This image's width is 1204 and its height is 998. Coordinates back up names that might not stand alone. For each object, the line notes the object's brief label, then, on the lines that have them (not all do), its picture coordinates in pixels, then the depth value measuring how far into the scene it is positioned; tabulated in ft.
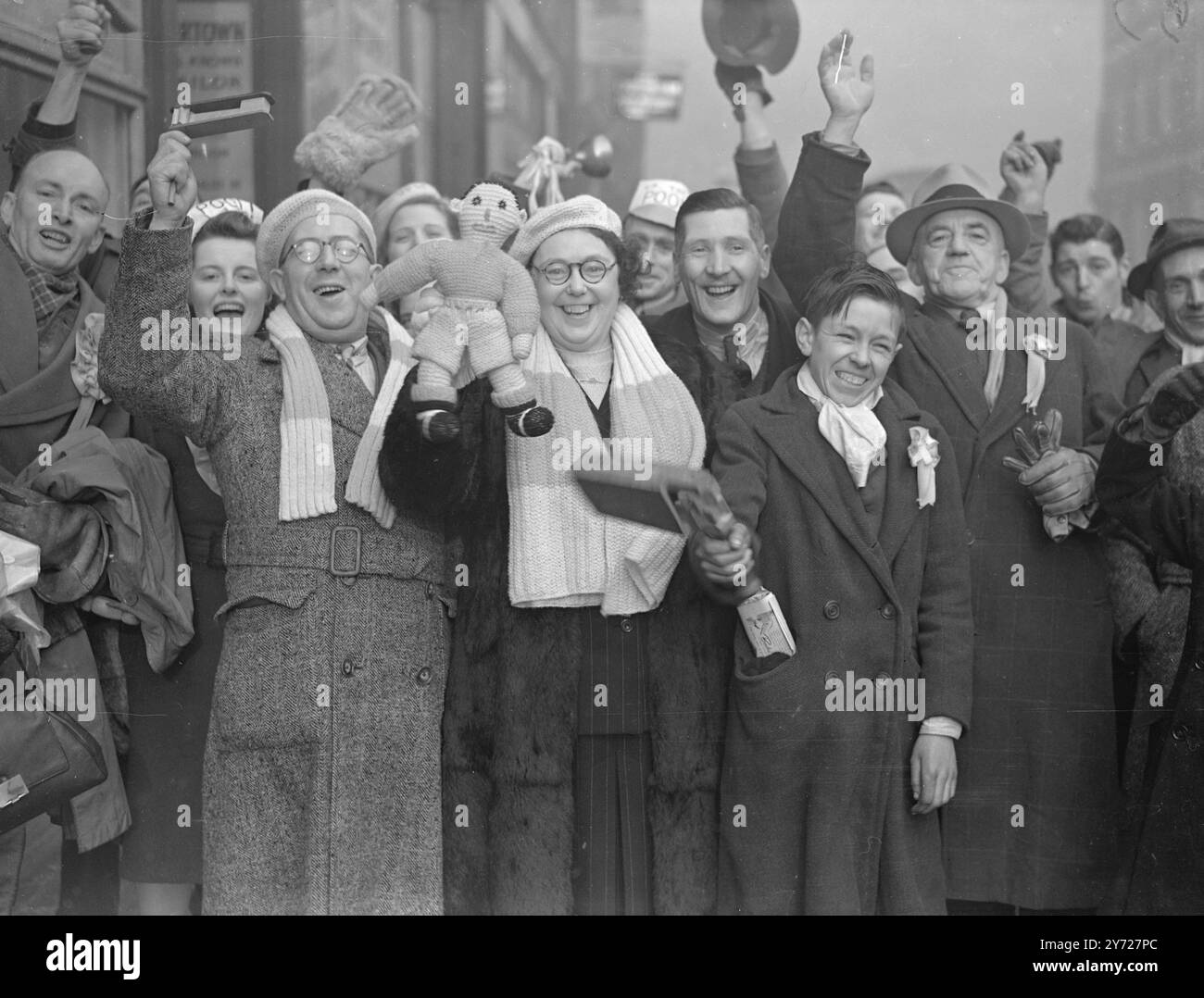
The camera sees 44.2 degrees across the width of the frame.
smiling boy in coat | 11.87
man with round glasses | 11.66
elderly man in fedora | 12.64
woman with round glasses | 11.81
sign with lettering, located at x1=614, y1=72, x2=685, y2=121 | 13.71
